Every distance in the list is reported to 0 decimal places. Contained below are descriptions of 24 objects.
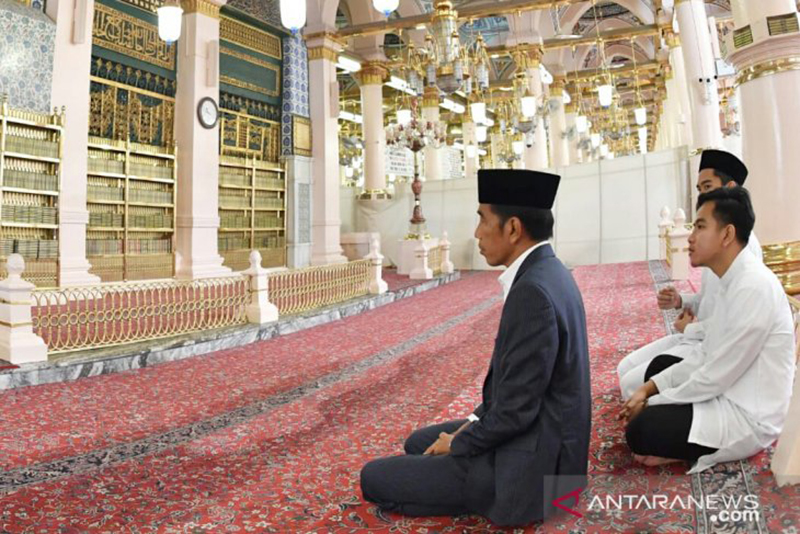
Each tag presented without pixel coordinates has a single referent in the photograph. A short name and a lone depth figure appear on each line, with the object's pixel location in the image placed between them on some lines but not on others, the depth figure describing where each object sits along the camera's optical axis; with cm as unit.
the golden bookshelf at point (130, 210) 754
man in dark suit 142
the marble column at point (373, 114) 1243
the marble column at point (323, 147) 1087
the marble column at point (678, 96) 1059
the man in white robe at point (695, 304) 232
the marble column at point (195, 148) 818
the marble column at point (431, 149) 1512
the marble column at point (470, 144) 1750
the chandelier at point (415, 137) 1002
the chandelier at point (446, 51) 653
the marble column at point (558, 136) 1581
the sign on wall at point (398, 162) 1311
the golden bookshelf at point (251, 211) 968
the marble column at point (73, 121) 650
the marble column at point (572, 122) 1823
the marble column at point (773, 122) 314
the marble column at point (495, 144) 2014
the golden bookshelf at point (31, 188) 616
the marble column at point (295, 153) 1062
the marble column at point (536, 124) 1234
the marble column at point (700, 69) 777
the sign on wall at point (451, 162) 2026
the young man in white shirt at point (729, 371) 167
